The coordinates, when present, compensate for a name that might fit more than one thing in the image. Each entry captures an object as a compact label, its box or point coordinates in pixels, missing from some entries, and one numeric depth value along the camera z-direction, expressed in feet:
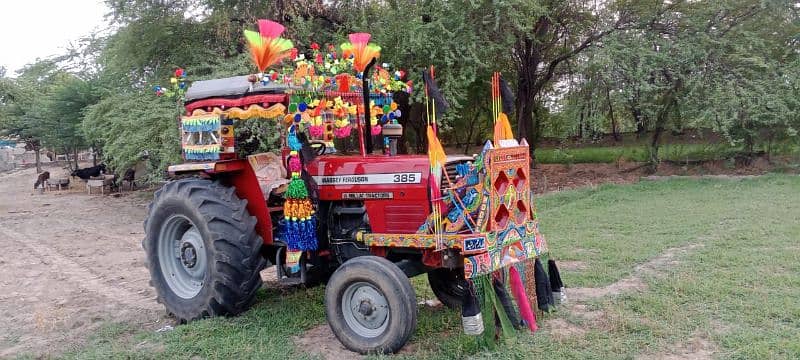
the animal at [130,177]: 68.39
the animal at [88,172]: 74.90
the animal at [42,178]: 72.71
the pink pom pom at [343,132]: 20.66
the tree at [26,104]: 79.05
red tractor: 16.10
